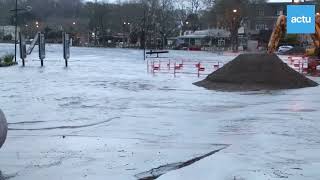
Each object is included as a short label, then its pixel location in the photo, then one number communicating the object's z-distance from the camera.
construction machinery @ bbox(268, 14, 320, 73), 53.50
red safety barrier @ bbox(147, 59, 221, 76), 42.66
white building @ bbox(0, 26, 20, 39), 176.30
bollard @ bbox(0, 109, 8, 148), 10.02
